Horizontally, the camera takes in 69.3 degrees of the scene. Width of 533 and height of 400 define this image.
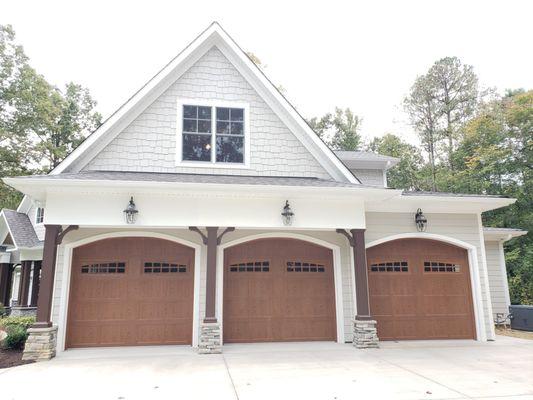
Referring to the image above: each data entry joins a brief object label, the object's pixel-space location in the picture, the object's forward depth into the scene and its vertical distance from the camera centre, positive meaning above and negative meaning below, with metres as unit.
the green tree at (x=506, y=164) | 19.36 +6.38
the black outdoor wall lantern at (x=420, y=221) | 9.96 +1.64
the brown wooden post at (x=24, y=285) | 17.49 +0.18
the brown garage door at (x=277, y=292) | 9.41 -0.13
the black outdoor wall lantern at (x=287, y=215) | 8.53 +1.56
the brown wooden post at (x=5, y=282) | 18.33 +0.34
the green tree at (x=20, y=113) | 18.08 +8.42
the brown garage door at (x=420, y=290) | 9.86 -0.11
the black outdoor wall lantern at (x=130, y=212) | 7.96 +1.53
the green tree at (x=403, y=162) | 28.78 +9.02
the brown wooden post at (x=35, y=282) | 17.78 +0.31
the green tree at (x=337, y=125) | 30.73 +12.67
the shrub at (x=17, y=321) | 9.97 -0.85
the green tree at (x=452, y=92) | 25.88 +12.93
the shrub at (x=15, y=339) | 8.26 -1.04
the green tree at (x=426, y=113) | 26.97 +12.05
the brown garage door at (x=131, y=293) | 8.91 -0.12
